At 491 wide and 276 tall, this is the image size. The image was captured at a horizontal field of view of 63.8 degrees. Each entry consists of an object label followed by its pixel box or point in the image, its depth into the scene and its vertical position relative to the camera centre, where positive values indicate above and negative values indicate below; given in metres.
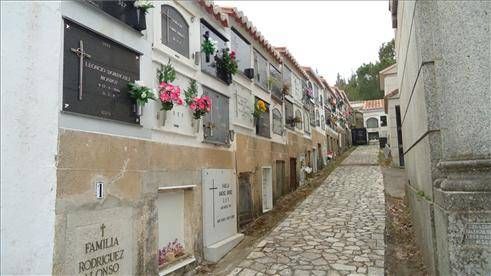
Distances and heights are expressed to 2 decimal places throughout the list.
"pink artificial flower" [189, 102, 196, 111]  7.04 +1.20
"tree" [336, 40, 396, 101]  41.44 +11.08
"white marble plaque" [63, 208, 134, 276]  4.32 -0.79
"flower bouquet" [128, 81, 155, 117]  5.45 +1.13
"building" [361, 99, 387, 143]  45.48 +6.10
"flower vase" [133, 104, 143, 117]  5.59 +0.93
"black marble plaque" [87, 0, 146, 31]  5.19 +2.26
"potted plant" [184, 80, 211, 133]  7.10 +1.28
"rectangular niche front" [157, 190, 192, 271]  6.36 -0.93
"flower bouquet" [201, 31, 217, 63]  8.00 +2.57
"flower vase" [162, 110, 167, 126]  6.30 +0.93
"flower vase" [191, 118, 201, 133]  7.39 +0.92
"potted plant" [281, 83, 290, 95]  15.06 +3.13
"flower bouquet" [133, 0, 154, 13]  5.62 +2.43
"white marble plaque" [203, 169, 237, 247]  7.54 -0.68
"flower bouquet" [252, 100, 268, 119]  11.00 +1.76
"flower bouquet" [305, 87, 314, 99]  20.07 +4.01
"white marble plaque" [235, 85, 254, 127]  9.98 +1.73
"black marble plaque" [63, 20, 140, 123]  4.49 +1.27
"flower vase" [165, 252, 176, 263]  6.39 -1.36
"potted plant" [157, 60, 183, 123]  6.04 +1.30
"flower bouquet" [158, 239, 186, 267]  6.27 -1.31
